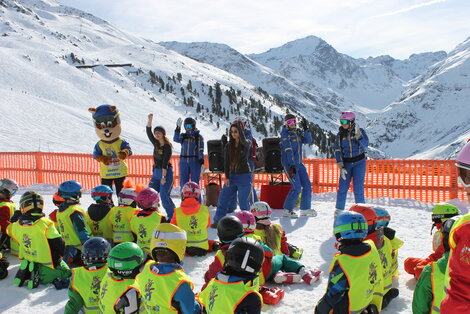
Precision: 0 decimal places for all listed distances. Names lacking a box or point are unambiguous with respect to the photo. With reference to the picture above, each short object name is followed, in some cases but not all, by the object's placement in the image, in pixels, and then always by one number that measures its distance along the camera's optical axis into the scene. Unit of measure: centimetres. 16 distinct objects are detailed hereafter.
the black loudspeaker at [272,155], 967
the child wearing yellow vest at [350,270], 332
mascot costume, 771
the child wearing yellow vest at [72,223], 528
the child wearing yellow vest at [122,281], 325
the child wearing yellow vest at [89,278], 371
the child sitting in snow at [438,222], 434
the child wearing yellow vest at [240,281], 293
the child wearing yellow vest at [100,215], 566
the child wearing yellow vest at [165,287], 316
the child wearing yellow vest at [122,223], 562
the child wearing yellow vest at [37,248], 491
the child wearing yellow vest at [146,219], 535
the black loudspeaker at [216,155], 1002
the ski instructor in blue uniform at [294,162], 832
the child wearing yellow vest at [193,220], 592
